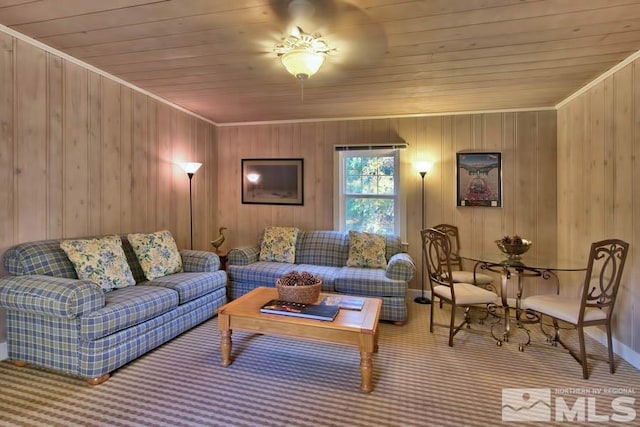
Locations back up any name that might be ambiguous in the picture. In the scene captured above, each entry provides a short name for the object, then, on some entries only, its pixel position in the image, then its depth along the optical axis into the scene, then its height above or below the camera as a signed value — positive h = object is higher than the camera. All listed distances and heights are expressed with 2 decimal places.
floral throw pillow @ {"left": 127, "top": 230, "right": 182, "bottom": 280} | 3.07 -0.42
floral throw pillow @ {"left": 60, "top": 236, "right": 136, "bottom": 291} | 2.53 -0.42
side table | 4.12 -0.62
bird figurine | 4.20 -0.42
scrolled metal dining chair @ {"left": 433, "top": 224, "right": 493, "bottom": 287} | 3.55 -0.71
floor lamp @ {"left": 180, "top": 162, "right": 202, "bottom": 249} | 3.95 +0.54
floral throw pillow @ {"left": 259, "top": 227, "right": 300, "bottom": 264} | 4.09 -0.44
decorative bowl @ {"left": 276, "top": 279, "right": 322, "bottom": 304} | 2.50 -0.64
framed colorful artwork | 4.01 +0.41
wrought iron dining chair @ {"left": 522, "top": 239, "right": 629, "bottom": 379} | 2.28 -0.73
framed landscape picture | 4.62 +0.43
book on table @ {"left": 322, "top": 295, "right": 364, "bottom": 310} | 2.49 -0.73
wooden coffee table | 2.09 -0.79
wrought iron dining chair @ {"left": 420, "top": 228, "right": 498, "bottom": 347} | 2.81 -0.73
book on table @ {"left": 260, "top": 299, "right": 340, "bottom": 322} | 2.25 -0.72
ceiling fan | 1.91 +1.21
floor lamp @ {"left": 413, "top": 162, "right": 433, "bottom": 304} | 4.01 +0.50
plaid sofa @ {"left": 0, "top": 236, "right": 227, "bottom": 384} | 2.10 -0.75
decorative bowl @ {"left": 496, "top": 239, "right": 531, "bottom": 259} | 2.88 -0.33
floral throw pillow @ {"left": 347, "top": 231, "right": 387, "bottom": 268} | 3.76 -0.47
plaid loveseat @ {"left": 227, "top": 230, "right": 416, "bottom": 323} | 3.26 -0.67
